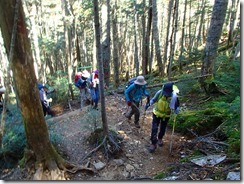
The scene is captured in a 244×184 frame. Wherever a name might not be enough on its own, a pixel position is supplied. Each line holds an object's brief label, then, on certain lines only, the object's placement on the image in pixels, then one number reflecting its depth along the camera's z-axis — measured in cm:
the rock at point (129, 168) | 446
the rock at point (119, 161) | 458
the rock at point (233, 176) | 295
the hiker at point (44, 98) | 618
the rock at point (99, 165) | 443
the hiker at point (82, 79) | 772
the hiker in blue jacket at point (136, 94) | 537
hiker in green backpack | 464
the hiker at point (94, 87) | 717
